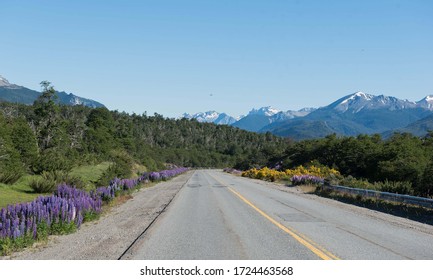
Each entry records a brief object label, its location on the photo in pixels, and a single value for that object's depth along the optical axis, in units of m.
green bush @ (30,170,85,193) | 25.50
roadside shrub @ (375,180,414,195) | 24.33
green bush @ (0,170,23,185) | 26.05
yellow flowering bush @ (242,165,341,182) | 48.16
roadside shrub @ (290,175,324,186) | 36.34
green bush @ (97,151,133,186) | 34.69
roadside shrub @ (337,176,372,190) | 28.03
